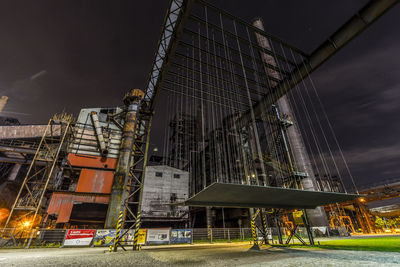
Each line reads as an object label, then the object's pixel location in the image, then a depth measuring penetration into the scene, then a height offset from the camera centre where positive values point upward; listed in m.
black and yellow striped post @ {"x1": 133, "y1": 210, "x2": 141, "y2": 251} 9.80 -0.82
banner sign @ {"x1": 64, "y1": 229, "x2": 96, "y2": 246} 12.20 -0.96
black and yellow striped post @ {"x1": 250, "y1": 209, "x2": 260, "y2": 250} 8.80 -0.56
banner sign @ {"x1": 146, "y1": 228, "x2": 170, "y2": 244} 14.09 -1.17
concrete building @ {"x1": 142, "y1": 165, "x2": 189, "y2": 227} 22.94 +3.43
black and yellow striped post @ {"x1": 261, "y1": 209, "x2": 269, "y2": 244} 10.54 -0.18
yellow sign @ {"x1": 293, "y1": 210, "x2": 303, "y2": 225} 9.49 +0.10
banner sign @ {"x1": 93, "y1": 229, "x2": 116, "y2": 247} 12.58 -1.02
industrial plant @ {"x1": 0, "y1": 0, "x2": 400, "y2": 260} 9.40 +7.40
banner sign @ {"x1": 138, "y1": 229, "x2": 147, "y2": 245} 13.46 -1.09
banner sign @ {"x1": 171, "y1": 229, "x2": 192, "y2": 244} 14.65 -1.24
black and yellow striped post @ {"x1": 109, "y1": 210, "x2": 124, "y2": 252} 8.89 -0.81
